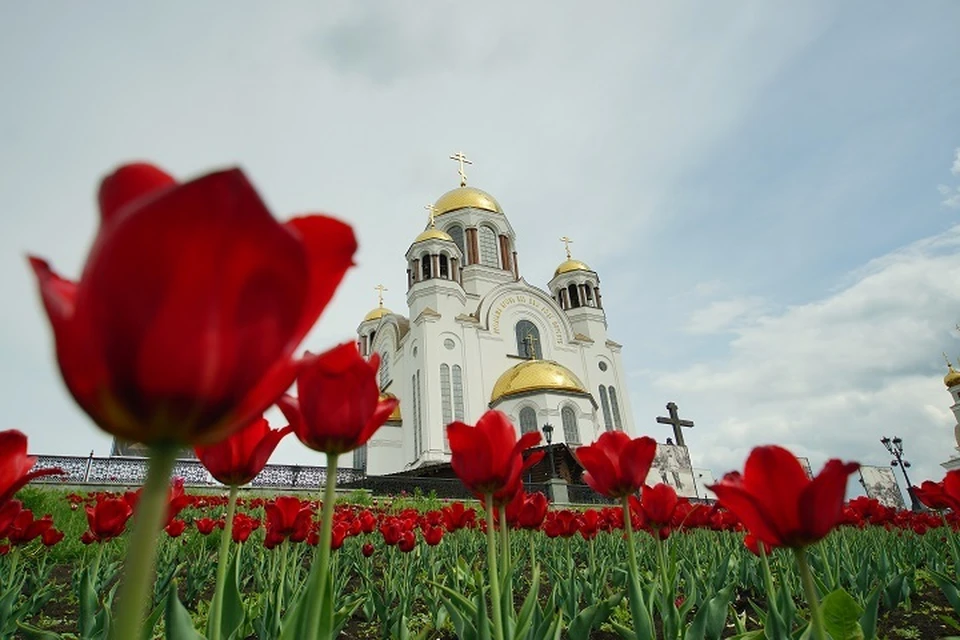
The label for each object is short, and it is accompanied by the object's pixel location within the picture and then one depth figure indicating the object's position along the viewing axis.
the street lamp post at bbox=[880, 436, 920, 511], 21.44
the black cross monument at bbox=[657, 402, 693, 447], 28.00
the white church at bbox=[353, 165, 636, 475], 23.88
